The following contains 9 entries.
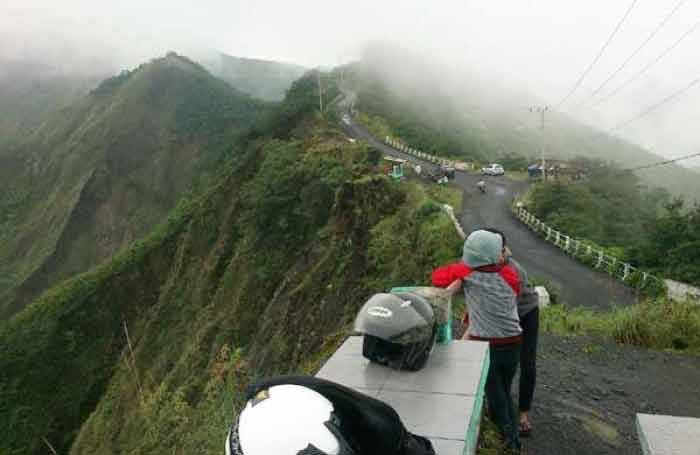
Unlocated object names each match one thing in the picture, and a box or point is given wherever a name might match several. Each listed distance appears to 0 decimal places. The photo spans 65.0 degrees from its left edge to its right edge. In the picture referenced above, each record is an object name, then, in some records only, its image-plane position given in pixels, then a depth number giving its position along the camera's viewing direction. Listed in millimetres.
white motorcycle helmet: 1823
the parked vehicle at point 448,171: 30891
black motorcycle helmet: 3193
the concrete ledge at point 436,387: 2682
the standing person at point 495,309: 3752
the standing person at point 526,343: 4102
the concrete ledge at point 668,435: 2471
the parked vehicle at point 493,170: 36094
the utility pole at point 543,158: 32844
